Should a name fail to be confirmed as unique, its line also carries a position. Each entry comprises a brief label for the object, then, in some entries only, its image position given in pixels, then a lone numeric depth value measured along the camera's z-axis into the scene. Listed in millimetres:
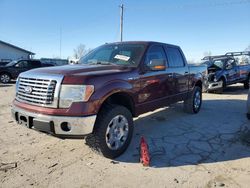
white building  25577
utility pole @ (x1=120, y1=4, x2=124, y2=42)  21117
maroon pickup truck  2667
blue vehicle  9057
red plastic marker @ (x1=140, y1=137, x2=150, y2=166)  2921
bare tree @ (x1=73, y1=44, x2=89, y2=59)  58320
